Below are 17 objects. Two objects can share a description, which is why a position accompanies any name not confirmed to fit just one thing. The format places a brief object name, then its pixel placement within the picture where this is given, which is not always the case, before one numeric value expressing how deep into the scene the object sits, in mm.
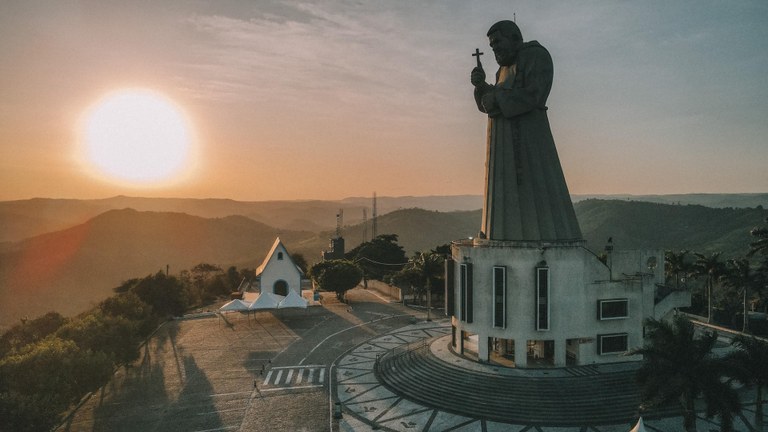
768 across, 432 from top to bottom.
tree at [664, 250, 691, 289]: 49406
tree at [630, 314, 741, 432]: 21000
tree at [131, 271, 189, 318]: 57219
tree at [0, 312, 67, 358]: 45031
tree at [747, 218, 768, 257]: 42688
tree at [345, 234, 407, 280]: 91312
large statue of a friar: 34281
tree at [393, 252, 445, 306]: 56500
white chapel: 64750
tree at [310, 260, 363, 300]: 67188
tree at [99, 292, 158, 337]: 44719
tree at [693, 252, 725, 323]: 46031
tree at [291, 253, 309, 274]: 100244
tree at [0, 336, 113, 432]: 22516
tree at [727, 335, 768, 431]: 22078
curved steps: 27828
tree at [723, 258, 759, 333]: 44438
